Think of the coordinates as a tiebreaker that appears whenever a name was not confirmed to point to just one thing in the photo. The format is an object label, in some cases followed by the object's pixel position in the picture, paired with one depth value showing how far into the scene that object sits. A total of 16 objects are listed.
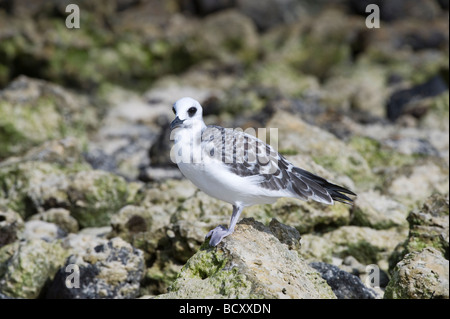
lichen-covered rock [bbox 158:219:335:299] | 5.21
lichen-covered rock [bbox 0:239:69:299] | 7.98
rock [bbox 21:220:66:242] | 9.36
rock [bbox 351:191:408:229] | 9.08
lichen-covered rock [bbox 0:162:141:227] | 10.38
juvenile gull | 5.73
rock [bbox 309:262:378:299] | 7.05
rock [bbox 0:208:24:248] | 9.12
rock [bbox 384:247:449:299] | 6.66
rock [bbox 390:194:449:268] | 7.83
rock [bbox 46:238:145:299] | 7.62
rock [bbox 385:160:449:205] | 10.19
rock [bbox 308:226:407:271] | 8.38
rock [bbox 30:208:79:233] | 10.00
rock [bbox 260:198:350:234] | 8.75
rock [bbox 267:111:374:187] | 11.09
